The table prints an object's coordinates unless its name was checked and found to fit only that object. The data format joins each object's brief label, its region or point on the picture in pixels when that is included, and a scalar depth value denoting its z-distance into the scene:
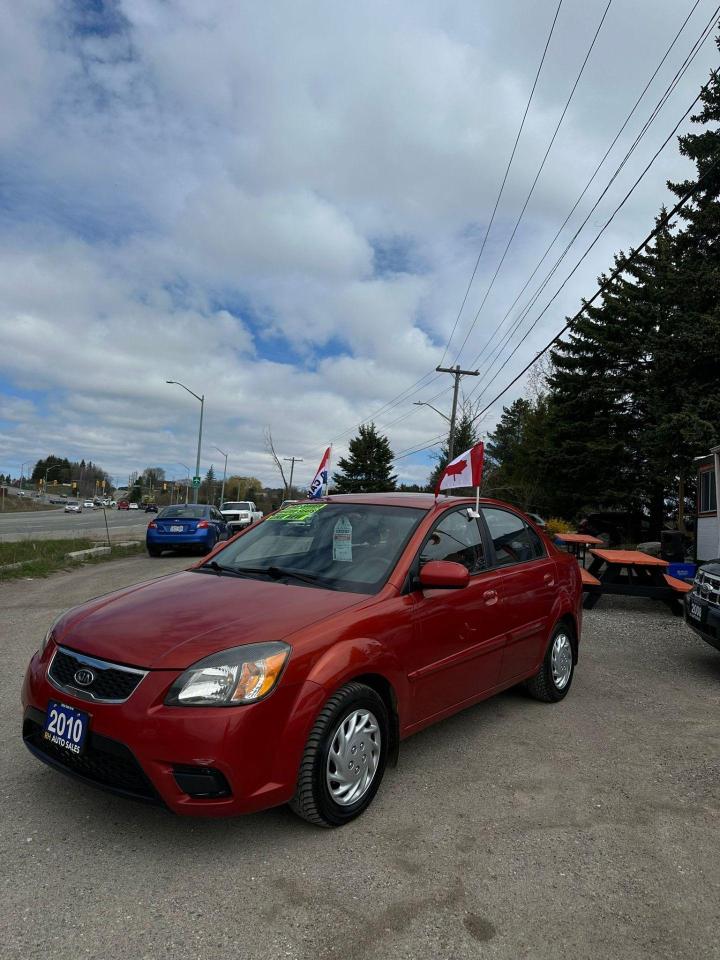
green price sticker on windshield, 4.27
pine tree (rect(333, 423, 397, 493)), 63.62
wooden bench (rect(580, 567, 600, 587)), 9.09
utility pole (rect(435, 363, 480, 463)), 34.09
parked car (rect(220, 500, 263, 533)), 25.79
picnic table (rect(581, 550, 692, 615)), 9.11
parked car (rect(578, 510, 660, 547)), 26.91
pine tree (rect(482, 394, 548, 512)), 37.50
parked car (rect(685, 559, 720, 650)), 5.88
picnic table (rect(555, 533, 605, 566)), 12.30
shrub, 27.15
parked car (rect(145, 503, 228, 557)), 16.19
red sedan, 2.58
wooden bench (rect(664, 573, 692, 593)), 9.05
